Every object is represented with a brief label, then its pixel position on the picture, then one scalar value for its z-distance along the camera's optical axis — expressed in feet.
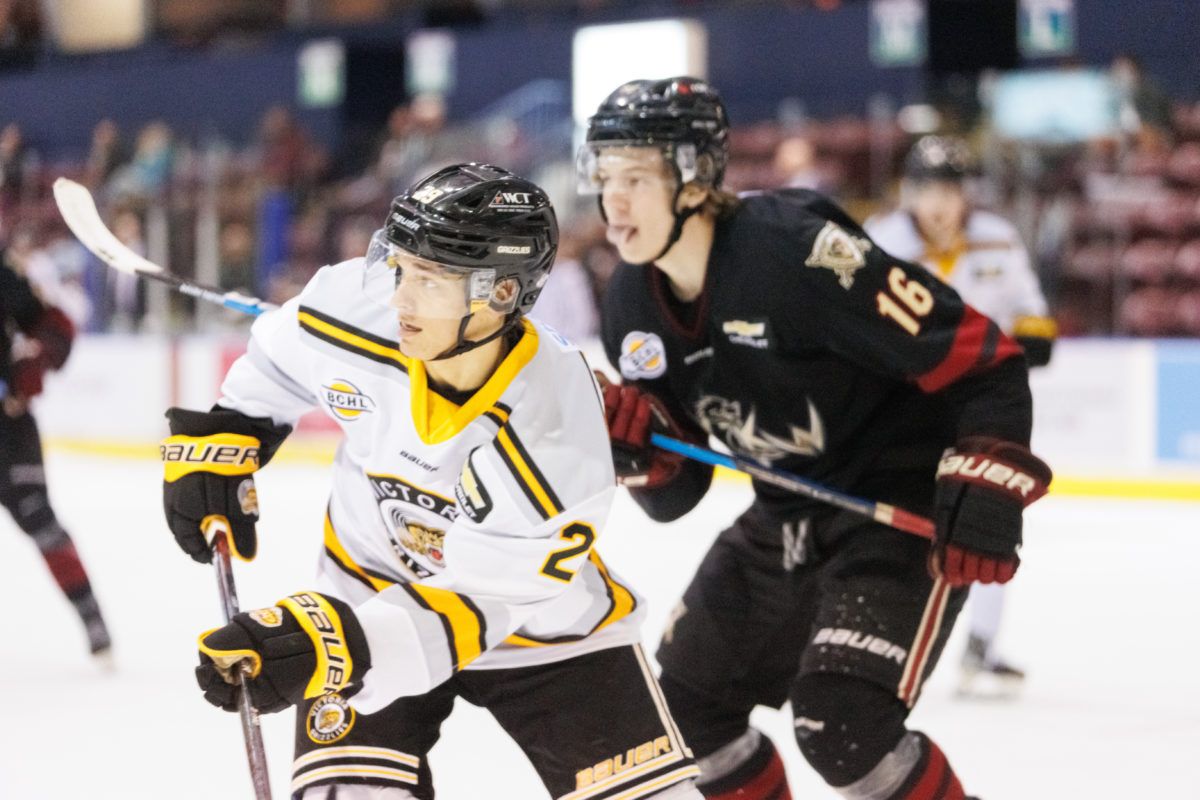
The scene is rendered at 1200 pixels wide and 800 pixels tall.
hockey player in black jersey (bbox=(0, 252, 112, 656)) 28.17
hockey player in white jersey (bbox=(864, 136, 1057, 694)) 29.43
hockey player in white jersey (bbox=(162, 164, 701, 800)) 12.78
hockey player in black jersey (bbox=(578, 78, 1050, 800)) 15.35
